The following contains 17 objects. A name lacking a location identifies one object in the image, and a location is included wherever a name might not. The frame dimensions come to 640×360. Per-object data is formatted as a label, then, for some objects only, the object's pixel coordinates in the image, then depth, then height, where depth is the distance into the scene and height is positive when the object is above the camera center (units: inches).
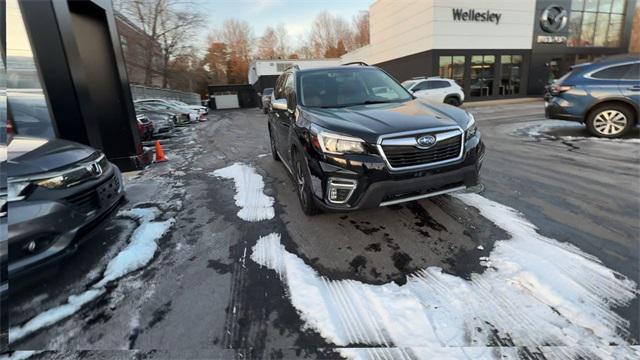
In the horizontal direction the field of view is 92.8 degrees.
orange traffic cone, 293.0 -43.9
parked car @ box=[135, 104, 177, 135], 512.7 -17.8
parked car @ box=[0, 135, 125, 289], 82.0 -25.7
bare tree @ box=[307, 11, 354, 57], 2388.0 +461.5
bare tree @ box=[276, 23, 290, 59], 2416.3 +402.8
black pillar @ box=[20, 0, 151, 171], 187.0 +26.7
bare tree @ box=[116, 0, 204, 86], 1162.0 +313.5
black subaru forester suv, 107.4 -21.2
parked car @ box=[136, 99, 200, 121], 677.8 +1.1
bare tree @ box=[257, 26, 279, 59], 2378.2 +426.6
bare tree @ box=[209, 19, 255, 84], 2223.2 +397.8
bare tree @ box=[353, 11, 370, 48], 2301.9 +480.5
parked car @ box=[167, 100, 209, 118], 807.0 -11.8
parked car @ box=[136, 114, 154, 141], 405.9 -24.3
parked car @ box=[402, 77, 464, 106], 577.9 +3.6
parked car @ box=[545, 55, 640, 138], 255.0 -12.7
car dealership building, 778.8 +124.2
